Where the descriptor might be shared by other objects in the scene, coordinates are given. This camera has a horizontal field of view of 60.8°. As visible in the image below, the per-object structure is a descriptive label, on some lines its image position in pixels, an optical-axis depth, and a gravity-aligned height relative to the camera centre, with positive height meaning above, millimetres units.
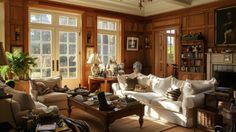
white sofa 3969 -849
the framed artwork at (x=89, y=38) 7035 +756
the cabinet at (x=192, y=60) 6496 -6
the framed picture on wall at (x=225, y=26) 5836 +1002
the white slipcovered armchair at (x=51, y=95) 4602 -839
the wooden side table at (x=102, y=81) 6266 -697
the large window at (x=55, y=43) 6207 +532
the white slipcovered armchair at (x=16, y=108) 2680 -698
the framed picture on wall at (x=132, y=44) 8194 +660
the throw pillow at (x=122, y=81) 5547 -601
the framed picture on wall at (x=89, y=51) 7055 +304
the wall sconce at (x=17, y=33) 5754 +757
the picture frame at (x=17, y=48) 5711 +333
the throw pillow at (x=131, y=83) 5457 -637
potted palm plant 5090 -142
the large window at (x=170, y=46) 7609 +527
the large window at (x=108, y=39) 7578 +810
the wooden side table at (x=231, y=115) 2223 -623
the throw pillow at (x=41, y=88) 4716 -683
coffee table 3394 -945
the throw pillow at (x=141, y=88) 5332 -756
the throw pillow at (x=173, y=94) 4434 -759
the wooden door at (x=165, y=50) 7547 +377
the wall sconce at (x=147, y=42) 8586 +757
